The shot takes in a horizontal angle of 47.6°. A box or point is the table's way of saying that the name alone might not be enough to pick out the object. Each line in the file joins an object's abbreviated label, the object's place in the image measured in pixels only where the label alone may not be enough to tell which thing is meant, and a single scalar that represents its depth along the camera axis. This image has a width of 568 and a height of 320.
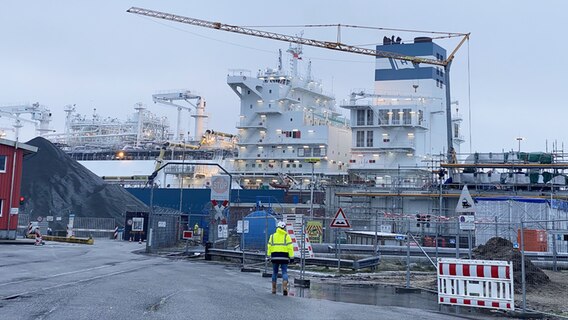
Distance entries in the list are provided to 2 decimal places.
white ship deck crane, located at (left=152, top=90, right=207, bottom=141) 101.25
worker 15.55
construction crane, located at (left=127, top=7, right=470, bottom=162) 85.94
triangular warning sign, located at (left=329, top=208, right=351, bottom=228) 19.86
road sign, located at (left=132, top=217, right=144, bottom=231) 47.56
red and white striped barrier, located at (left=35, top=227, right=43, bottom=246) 34.91
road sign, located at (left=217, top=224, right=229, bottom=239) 29.14
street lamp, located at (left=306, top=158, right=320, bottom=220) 76.50
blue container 33.81
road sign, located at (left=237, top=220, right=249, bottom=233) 26.80
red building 37.81
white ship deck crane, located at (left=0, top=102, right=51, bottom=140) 108.81
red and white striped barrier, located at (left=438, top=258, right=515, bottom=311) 13.62
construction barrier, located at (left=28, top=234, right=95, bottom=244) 40.69
